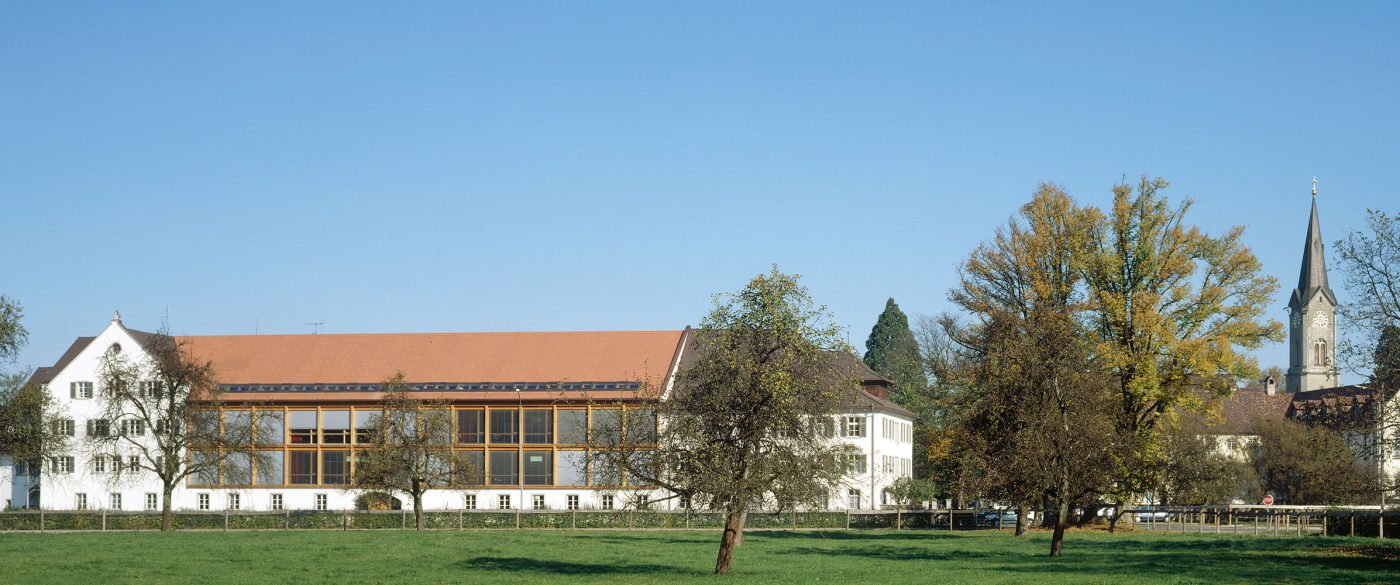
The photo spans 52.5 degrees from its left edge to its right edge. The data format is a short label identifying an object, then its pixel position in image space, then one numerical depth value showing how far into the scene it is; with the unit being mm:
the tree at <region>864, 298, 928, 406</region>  124031
